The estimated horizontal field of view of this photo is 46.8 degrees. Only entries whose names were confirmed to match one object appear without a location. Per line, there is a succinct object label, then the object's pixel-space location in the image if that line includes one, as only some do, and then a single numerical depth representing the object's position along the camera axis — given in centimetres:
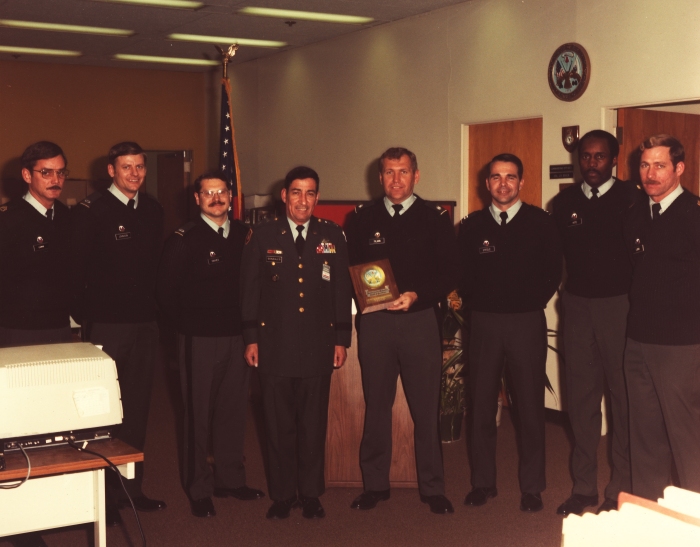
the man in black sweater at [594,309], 375
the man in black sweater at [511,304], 382
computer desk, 245
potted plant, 517
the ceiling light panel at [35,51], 841
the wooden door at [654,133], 535
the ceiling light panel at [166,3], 636
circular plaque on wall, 538
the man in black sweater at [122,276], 374
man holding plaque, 386
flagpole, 535
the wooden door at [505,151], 592
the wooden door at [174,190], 1009
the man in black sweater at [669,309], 332
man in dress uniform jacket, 371
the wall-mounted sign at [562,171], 554
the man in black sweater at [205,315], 379
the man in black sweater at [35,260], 357
